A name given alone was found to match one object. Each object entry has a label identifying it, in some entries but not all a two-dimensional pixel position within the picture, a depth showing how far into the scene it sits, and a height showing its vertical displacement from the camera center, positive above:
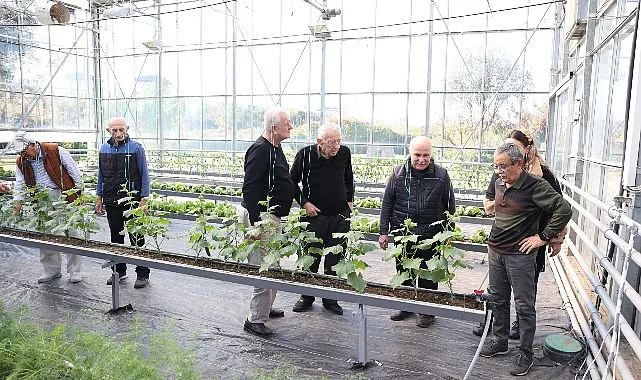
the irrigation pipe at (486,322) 2.36 -0.90
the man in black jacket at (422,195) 3.28 -0.35
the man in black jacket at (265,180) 3.24 -0.27
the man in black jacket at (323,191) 3.55 -0.37
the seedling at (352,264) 2.84 -0.71
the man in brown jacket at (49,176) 4.23 -0.36
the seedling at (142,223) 3.76 -0.66
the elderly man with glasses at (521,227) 2.62 -0.45
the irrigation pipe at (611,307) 1.75 -0.70
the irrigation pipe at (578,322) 2.36 -1.08
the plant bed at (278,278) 2.68 -0.88
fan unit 9.60 +2.36
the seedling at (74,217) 4.00 -0.67
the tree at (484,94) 10.03 +1.02
